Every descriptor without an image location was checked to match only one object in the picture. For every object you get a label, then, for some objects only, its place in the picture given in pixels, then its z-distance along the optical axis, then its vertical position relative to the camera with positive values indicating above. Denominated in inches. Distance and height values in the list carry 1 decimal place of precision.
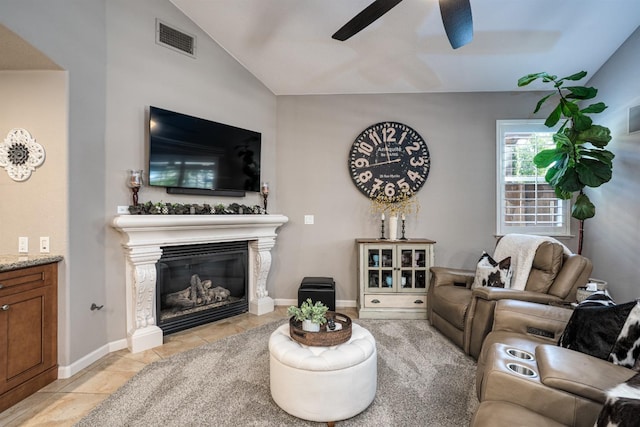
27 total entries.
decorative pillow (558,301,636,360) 55.7 -22.5
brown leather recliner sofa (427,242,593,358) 92.4 -26.0
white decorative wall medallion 88.2 +17.2
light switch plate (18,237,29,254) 89.7 -9.5
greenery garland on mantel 105.7 +1.5
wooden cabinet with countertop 74.2 -31.6
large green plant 113.0 +23.3
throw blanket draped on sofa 106.7 -15.0
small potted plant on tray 77.0 -26.9
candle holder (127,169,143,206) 104.7 +10.7
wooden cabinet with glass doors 136.4 -29.6
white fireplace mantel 102.5 -11.7
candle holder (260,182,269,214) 146.4 +10.3
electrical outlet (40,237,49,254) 89.0 -9.8
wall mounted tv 110.9 +23.6
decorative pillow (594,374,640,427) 31.2 -21.5
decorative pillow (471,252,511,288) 109.2 -22.5
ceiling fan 71.9 +49.8
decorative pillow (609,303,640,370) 50.6 -22.7
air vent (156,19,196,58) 114.0 +68.6
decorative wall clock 152.6 +26.7
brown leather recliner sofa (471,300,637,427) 45.3 -28.7
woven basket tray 72.8 -30.5
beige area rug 69.3 -47.7
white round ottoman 65.4 -37.6
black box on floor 135.4 -36.7
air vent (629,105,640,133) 113.1 +36.3
